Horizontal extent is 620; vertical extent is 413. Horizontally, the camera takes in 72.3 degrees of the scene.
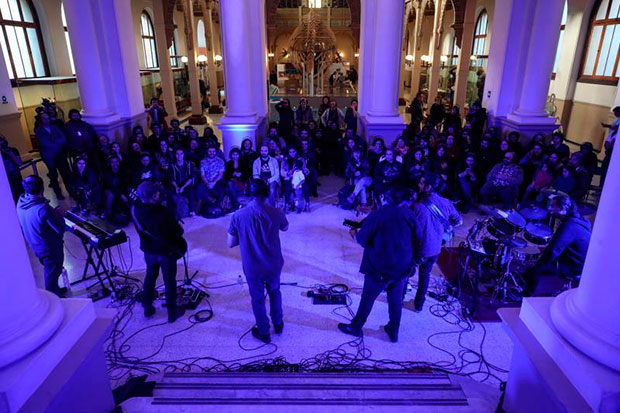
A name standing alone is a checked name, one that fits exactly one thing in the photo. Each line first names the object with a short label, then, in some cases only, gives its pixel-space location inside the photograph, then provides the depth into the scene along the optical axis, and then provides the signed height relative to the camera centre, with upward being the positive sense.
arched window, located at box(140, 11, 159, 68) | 20.83 +1.00
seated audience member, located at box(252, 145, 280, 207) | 7.60 -1.81
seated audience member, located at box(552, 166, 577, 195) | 6.95 -1.88
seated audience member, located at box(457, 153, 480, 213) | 7.95 -2.15
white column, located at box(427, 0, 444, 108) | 19.30 +0.32
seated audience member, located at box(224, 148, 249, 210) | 8.01 -2.05
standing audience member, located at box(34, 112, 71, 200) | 8.40 -1.67
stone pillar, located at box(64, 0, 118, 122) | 8.98 +0.04
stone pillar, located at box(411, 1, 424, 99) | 21.75 +0.44
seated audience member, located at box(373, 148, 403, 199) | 7.23 -1.80
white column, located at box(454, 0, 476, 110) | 16.83 +0.25
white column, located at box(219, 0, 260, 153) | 8.90 -0.29
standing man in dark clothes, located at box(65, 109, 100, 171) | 8.67 -1.46
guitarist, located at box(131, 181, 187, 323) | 4.30 -1.77
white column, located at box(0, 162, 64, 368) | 2.22 -1.25
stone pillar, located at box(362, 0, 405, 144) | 9.27 -0.27
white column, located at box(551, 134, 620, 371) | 2.15 -1.17
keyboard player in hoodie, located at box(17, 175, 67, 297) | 4.48 -1.68
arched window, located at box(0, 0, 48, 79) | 12.61 +0.66
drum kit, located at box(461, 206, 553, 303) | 4.58 -2.01
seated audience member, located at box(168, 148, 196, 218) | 7.53 -2.09
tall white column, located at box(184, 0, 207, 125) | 17.20 -0.43
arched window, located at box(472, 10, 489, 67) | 20.19 +1.04
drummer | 4.33 -1.80
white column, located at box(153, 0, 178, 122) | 15.76 +0.50
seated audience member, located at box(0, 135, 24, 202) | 7.52 -1.79
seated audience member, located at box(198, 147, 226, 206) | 7.80 -2.00
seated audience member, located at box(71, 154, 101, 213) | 7.36 -2.05
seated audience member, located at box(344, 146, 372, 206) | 7.71 -2.04
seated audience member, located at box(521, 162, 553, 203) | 7.40 -1.98
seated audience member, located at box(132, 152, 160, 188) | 7.34 -1.80
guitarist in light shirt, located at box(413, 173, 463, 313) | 4.38 -1.69
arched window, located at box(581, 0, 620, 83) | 11.88 +0.47
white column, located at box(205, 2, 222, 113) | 20.25 -0.51
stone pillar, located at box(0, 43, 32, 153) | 10.91 -1.35
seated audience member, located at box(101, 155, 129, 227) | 7.49 -2.24
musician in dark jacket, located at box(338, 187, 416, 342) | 3.88 -1.66
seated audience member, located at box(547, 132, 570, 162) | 7.57 -1.51
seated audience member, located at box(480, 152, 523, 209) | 7.63 -2.06
